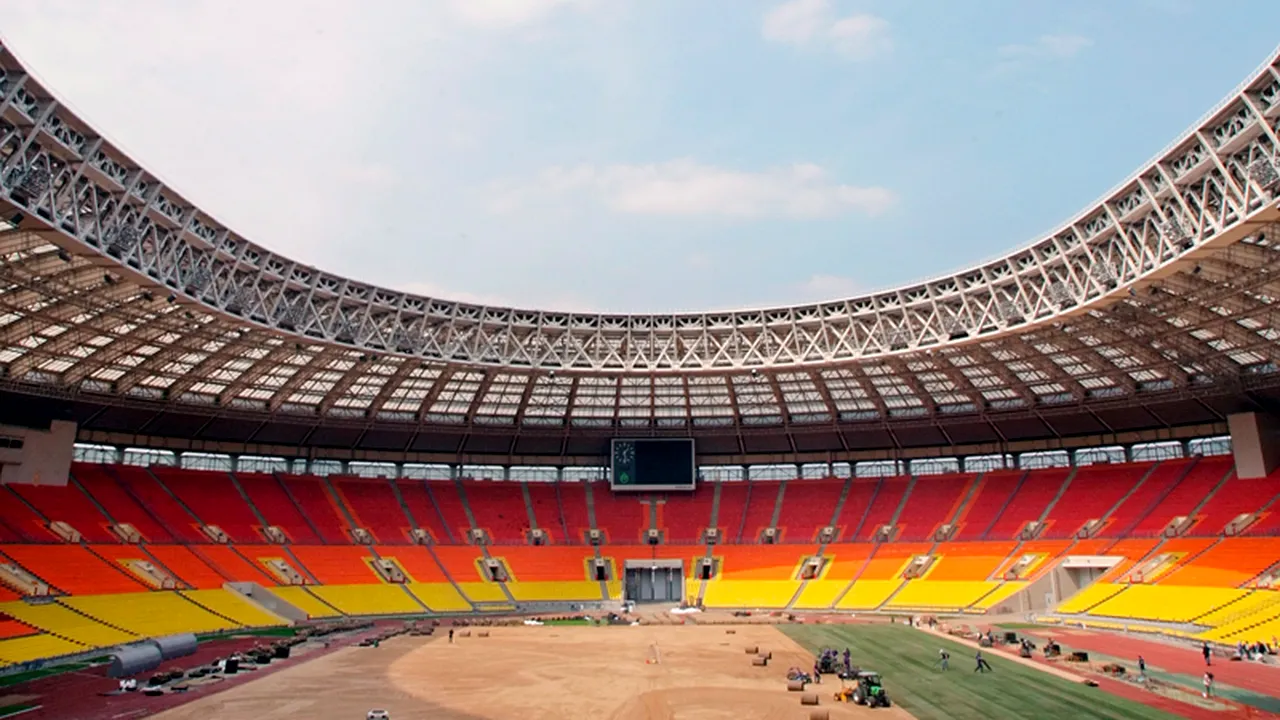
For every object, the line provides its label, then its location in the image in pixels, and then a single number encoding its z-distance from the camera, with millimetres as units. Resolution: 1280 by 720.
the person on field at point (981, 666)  34750
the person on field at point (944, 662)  35125
